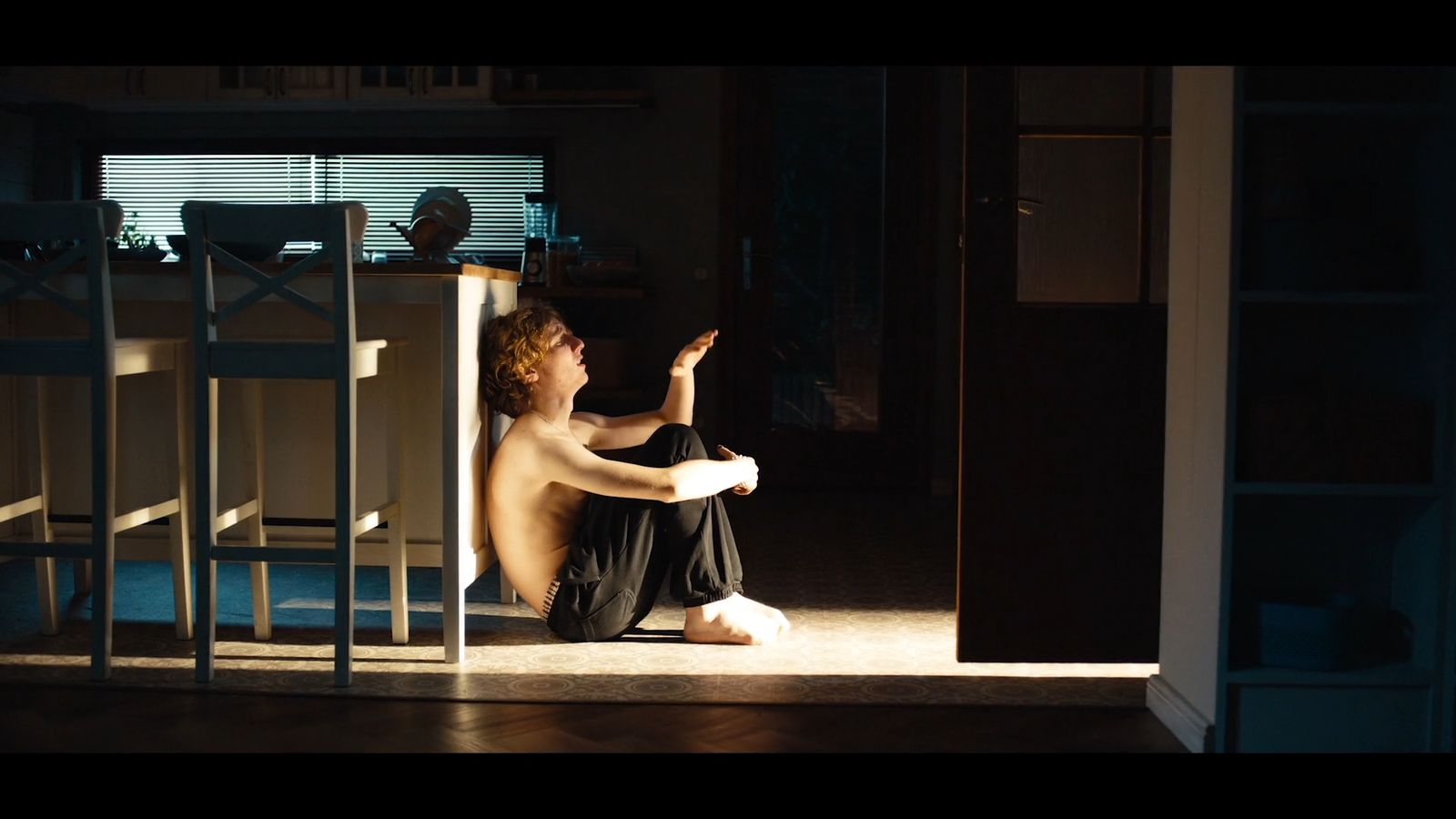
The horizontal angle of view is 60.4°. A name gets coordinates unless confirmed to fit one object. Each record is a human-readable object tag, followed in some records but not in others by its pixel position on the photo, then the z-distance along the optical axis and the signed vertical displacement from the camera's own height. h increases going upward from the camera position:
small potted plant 3.20 +0.47
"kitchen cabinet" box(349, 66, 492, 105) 5.54 +1.20
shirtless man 3.00 -0.39
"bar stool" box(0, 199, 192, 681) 2.67 +0.01
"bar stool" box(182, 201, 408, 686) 2.62 +0.01
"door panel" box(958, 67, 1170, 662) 2.84 +0.00
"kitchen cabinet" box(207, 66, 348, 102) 5.57 +1.22
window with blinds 5.96 +0.84
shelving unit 2.19 -0.07
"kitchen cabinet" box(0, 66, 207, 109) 5.46 +1.19
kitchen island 3.02 -0.16
